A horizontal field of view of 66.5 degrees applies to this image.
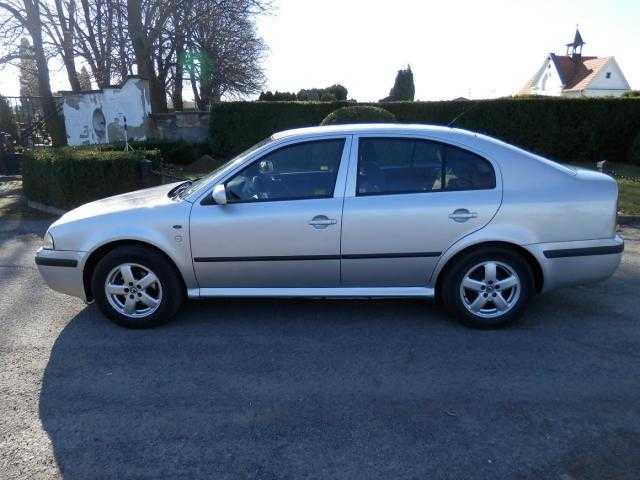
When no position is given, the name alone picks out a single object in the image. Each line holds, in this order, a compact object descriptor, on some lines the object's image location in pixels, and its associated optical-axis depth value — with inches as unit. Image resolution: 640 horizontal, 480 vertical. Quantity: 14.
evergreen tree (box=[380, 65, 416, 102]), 1159.0
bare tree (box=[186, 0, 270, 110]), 795.6
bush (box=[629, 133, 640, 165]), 572.4
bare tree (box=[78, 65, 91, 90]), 1093.0
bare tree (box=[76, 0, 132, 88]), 758.5
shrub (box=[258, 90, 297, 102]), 1007.1
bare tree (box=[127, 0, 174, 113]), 721.0
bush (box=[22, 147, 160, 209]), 326.3
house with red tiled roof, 2160.4
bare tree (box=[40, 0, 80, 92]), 732.0
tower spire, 2243.5
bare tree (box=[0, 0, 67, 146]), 589.3
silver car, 151.3
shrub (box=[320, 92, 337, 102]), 1035.3
